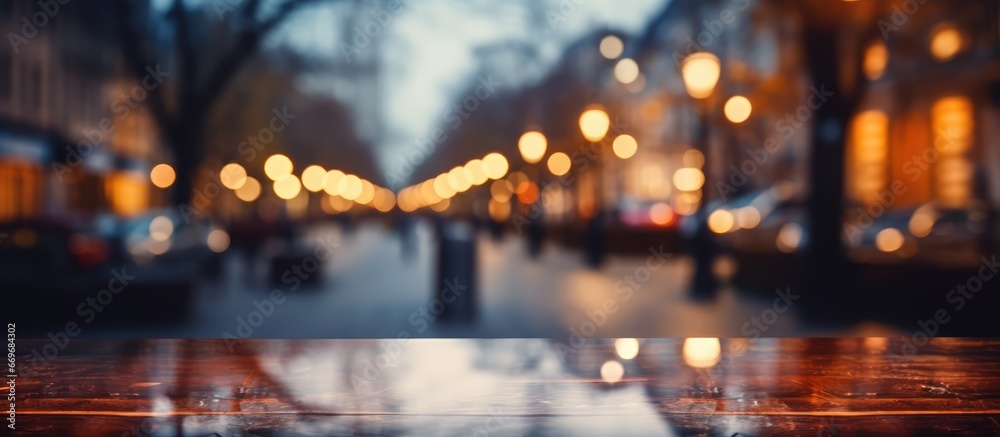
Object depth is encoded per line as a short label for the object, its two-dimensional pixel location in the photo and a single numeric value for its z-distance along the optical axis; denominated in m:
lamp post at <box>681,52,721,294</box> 14.38
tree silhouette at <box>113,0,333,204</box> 17.39
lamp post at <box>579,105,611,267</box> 20.16
